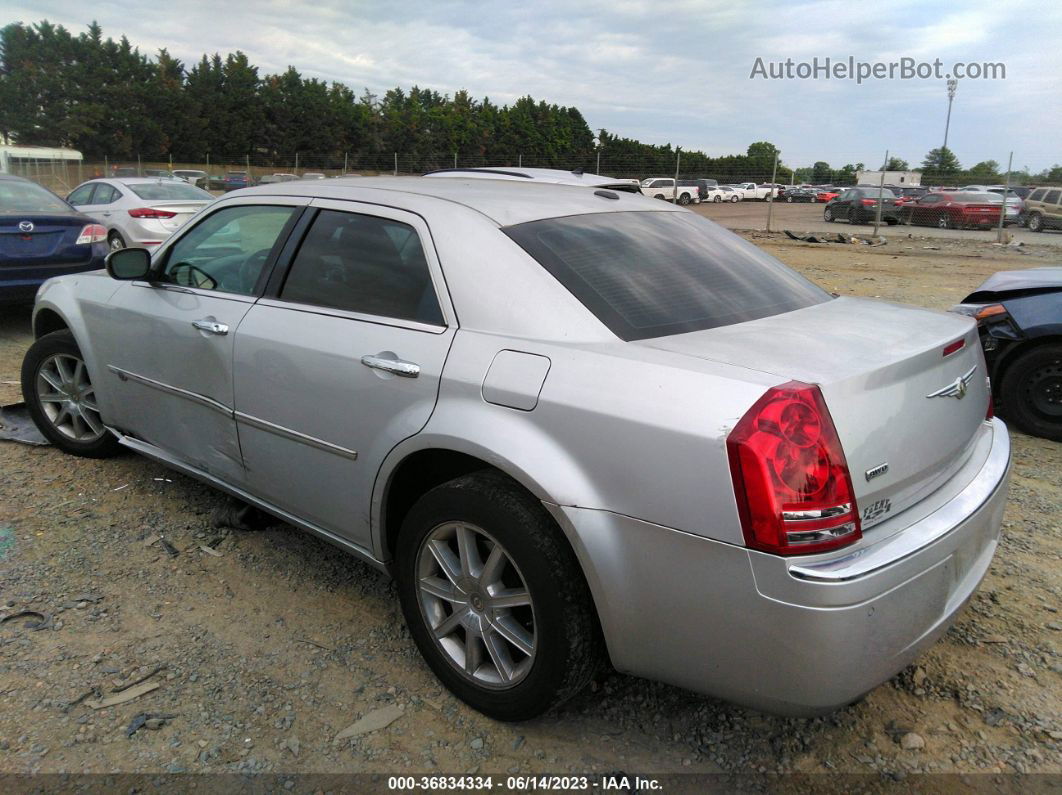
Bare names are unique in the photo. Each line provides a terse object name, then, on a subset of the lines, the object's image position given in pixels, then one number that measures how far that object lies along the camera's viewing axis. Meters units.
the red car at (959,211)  23.66
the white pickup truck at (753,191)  47.75
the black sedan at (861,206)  26.17
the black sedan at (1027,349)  4.86
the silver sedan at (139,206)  11.16
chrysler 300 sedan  1.82
